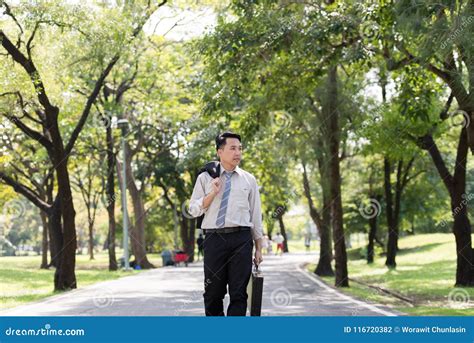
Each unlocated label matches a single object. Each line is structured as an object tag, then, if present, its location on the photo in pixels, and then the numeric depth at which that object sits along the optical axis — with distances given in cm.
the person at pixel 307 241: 7903
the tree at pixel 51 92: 1920
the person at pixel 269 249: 6855
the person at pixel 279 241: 6232
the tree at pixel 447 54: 1095
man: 613
